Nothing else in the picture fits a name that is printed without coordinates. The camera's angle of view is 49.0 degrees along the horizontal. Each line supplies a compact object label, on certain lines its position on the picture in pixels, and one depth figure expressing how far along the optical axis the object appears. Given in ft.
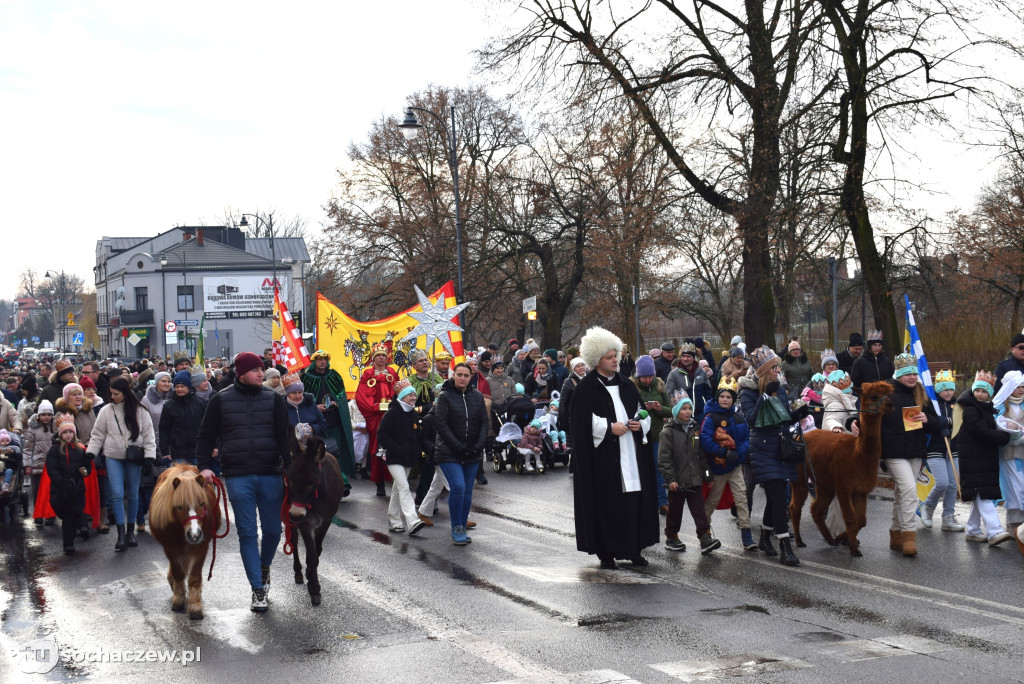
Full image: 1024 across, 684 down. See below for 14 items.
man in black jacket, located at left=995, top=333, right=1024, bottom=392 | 40.55
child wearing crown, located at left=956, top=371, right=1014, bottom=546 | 34.60
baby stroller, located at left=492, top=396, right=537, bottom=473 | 56.85
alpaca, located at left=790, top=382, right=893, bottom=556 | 32.07
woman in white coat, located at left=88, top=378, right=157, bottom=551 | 37.99
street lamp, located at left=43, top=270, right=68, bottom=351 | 410.31
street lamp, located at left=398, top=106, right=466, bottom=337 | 96.09
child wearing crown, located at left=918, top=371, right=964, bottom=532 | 37.09
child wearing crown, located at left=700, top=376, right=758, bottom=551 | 34.78
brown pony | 26.84
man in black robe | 31.89
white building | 277.85
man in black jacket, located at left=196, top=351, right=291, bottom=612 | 27.66
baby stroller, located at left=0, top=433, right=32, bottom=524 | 45.44
